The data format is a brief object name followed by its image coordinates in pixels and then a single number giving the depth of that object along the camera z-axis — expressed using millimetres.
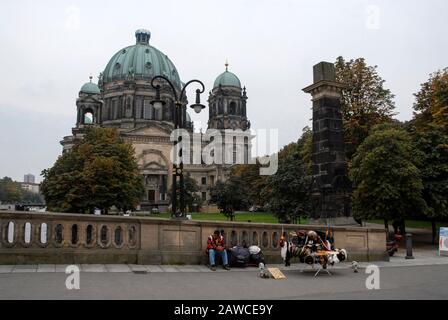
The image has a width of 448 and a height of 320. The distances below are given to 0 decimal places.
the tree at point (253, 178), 72531
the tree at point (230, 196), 52656
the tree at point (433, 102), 32188
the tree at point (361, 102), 34344
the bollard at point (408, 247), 18031
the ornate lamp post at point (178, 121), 14267
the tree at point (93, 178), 39250
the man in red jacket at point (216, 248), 12578
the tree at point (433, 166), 25953
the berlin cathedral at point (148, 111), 94500
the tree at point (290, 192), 28609
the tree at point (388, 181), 24594
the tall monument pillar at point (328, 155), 17594
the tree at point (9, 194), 181000
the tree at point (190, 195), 67750
